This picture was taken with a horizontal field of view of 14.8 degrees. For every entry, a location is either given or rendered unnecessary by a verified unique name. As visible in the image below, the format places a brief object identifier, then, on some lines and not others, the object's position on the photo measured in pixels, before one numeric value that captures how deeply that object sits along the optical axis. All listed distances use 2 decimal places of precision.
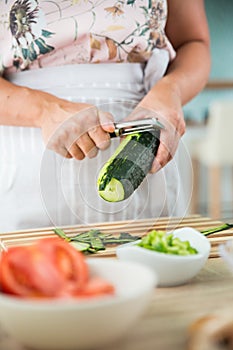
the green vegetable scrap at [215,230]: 1.21
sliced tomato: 0.80
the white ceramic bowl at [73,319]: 0.76
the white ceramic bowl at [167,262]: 0.99
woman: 1.30
